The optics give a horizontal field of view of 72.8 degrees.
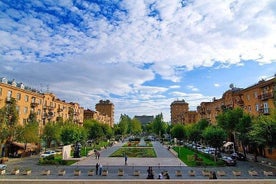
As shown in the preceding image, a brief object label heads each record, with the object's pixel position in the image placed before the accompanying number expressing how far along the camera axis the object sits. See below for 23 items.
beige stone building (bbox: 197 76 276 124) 36.69
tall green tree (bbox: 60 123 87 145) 39.16
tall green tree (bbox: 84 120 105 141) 64.33
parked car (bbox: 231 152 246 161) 33.85
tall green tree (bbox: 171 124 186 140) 63.27
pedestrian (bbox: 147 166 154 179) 18.62
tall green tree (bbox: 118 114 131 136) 108.78
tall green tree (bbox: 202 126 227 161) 33.15
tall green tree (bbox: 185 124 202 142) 51.67
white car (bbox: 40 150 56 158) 34.84
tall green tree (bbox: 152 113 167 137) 104.18
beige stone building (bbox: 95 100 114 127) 140.18
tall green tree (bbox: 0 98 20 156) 32.75
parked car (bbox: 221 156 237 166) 28.61
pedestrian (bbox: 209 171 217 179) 18.30
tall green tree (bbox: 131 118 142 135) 134.64
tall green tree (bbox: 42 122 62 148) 43.13
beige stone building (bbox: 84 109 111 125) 88.63
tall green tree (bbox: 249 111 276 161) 24.41
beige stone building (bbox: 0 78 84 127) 38.75
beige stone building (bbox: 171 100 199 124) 93.13
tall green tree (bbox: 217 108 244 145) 37.82
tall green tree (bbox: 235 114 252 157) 33.97
